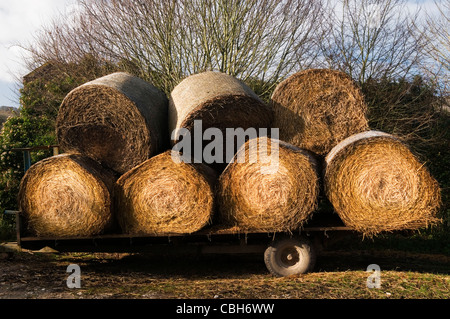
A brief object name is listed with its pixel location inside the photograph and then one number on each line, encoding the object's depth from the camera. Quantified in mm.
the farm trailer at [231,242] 5578
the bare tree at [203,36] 10656
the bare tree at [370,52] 10375
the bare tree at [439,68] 10578
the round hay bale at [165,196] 5406
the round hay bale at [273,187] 5332
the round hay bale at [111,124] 5785
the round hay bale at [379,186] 5219
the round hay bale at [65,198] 5449
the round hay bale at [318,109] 6316
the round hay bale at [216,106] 5832
